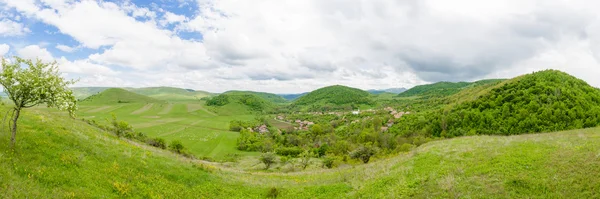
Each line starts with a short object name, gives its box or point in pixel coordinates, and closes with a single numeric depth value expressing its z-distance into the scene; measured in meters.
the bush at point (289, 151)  116.85
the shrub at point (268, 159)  62.16
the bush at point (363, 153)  68.12
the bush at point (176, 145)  77.74
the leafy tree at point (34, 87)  15.53
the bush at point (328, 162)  65.97
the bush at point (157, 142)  66.68
